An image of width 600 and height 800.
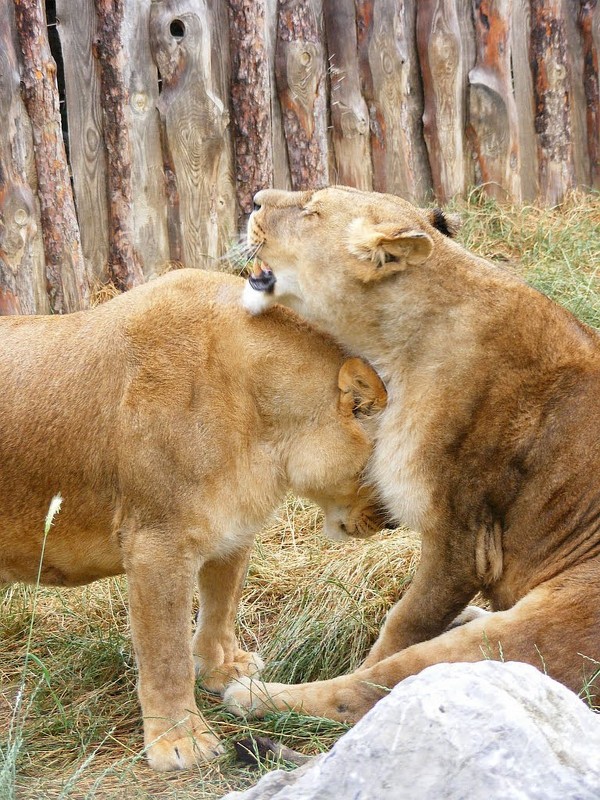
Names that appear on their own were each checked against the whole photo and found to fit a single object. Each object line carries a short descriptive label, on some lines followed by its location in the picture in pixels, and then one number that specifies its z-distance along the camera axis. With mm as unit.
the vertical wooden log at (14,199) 13633
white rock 5437
